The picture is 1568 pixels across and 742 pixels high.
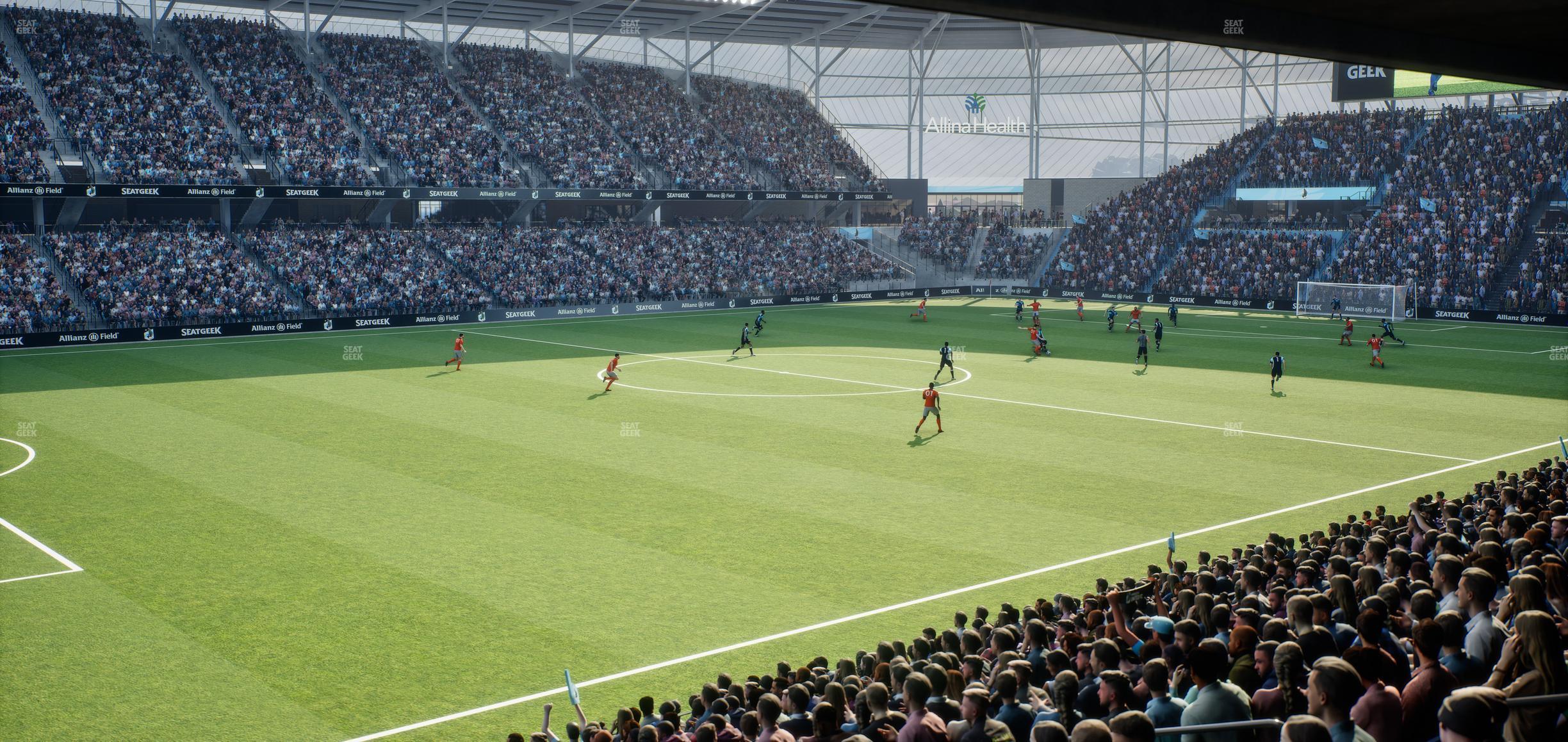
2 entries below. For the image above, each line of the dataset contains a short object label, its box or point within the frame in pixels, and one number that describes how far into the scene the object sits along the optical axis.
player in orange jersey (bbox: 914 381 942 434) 28.73
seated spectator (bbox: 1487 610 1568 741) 6.09
